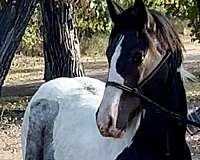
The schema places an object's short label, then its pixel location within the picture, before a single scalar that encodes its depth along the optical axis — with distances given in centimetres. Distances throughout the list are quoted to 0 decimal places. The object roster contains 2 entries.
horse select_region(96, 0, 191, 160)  384
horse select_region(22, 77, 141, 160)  508
